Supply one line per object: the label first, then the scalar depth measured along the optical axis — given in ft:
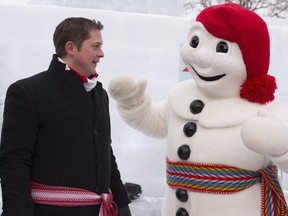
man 16.75
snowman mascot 18.29
